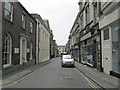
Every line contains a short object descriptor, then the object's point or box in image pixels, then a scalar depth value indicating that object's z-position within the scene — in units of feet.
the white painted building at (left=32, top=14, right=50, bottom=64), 58.60
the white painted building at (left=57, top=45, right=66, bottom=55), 259.44
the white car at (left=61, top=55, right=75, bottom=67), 44.66
